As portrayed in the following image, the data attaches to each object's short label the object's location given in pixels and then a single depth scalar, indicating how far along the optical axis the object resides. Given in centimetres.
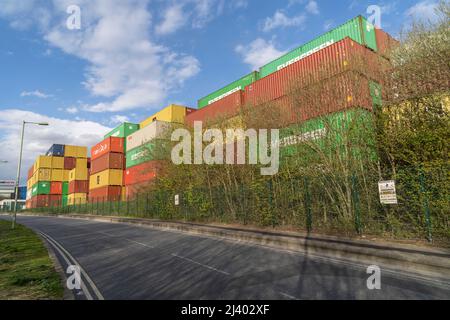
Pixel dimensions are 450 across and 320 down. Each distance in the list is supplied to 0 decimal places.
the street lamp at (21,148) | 2131
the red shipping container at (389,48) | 1123
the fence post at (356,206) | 1064
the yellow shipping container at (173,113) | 3592
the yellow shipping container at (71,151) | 7350
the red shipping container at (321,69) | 1129
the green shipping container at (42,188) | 6881
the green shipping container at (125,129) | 4881
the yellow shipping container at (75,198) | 5808
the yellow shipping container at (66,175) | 7200
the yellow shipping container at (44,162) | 6950
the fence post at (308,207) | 1277
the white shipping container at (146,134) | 2490
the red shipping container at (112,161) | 4497
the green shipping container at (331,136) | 1125
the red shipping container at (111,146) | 4597
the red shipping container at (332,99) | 1129
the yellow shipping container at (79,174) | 6284
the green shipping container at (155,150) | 2348
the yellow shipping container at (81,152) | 7356
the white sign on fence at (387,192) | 918
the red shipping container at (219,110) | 1889
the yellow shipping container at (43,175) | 6825
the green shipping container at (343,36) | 1828
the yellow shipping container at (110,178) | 4489
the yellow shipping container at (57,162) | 7062
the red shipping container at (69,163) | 7246
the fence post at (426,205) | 861
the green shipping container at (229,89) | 2655
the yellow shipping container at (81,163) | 6528
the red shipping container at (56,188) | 6994
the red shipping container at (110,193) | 4459
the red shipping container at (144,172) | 2577
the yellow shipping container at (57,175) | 7012
